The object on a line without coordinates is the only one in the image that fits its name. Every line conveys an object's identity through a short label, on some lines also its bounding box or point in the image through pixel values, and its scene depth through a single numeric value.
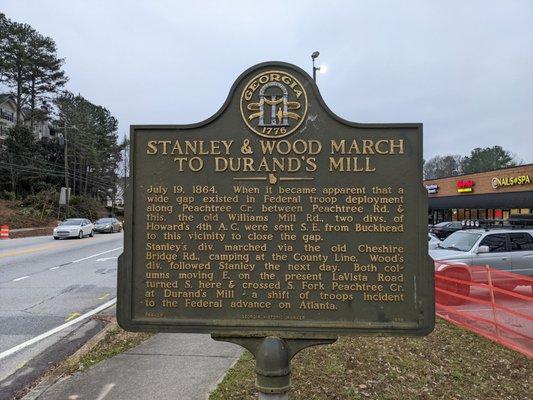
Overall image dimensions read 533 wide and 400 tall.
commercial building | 27.71
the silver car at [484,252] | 10.18
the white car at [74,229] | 29.16
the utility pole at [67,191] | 44.34
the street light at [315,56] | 14.96
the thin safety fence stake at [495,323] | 6.85
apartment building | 56.88
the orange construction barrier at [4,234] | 30.60
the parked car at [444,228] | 29.14
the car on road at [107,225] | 38.00
